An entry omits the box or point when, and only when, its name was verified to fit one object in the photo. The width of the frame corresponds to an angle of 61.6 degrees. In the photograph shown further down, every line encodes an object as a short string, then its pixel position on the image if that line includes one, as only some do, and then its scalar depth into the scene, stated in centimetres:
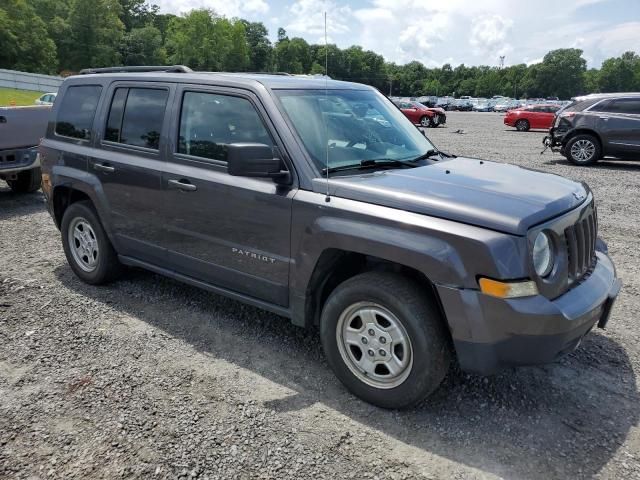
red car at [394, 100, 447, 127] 2905
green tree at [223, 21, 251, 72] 9325
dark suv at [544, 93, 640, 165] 1272
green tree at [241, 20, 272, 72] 9876
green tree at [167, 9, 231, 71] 9431
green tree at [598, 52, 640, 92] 13150
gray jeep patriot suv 279
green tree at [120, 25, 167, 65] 9400
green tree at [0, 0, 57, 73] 6731
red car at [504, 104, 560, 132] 2756
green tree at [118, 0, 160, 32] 11628
